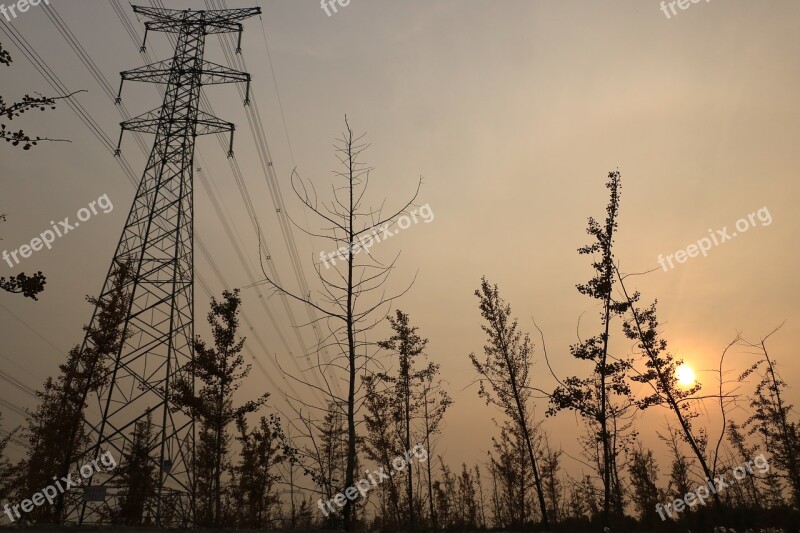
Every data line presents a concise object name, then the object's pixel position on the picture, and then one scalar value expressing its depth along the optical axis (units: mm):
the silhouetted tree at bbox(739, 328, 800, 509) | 25375
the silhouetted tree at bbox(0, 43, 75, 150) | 6727
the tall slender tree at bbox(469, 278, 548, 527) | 20656
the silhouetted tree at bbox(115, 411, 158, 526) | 15492
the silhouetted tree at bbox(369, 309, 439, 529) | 24500
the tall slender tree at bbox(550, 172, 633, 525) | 14500
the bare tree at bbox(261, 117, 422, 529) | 7879
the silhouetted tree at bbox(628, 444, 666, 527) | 26258
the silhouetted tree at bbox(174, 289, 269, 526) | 18703
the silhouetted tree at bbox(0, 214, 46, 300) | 7000
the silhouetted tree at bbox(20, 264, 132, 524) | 19266
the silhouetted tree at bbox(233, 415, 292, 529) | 26172
